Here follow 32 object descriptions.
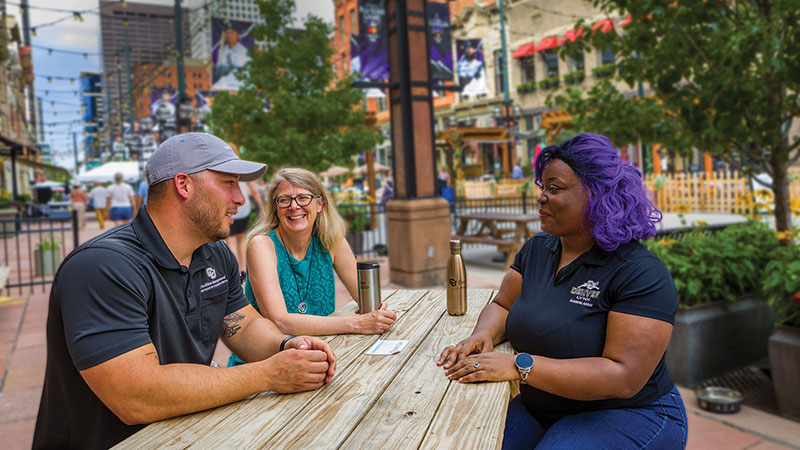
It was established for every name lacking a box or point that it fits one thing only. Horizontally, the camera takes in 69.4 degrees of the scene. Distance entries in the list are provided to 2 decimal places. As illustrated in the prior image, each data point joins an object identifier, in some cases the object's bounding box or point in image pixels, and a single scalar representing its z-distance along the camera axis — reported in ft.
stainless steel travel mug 8.82
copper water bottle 8.82
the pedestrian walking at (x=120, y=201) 49.57
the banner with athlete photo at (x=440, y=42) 28.14
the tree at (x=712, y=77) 13.43
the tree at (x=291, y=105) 57.88
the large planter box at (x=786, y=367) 11.84
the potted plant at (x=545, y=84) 96.77
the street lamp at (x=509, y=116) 88.89
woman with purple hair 6.26
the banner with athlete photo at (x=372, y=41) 28.99
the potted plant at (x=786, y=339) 11.87
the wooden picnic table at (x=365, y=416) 4.91
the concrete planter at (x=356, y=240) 38.01
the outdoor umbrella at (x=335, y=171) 71.26
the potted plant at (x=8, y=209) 59.80
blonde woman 9.21
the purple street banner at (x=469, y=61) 58.29
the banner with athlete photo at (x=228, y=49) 54.13
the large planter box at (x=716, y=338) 13.64
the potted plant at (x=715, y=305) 13.70
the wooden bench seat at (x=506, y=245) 28.89
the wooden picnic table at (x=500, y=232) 28.89
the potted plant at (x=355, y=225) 37.86
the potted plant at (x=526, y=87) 103.77
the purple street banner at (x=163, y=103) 78.07
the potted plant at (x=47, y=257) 31.58
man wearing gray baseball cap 5.17
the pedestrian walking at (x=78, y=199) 68.21
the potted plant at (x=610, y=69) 17.22
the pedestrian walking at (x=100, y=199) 58.75
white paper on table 7.39
